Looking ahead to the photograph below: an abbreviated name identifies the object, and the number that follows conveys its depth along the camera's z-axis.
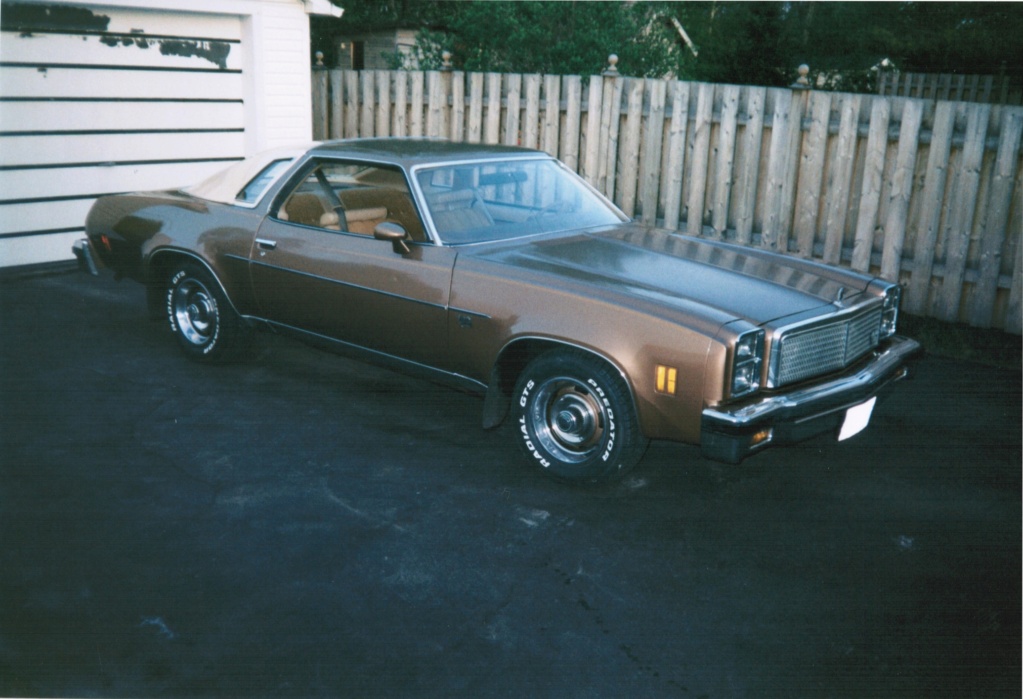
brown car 4.15
